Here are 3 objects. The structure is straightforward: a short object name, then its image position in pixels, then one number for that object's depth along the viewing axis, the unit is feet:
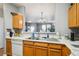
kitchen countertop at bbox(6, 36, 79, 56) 6.55
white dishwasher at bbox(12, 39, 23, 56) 6.97
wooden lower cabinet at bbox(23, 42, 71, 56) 6.78
